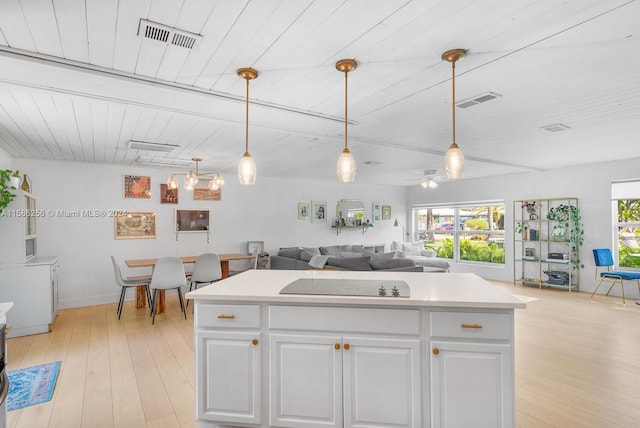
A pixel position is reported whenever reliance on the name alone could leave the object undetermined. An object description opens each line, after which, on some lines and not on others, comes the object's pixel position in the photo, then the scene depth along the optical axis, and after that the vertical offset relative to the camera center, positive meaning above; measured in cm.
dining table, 507 -78
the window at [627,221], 588 -10
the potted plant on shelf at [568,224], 636 -16
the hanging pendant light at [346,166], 234 +34
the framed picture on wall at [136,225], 587 -13
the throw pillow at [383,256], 543 -66
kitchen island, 188 -81
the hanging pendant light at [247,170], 246 +33
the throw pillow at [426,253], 841 -89
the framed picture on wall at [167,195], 622 +40
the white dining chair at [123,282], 486 -91
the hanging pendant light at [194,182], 478 +50
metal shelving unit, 647 -59
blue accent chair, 547 -92
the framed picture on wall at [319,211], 809 +13
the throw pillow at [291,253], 680 -71
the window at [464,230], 791 -36
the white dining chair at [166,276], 470 -81
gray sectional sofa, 492 -72
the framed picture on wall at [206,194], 657 +44
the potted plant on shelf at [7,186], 365 +35
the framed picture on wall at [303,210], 788 +15
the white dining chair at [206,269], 523 -79
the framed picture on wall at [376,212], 908 +11
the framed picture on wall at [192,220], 638 -6
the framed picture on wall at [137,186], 594 +54
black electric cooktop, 208 -46
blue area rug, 260 -136
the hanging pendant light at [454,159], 214 +36
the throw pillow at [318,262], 560 -75
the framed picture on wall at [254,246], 709 -60
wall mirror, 851 +11
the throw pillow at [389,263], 490 -67
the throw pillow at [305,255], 655 -74
